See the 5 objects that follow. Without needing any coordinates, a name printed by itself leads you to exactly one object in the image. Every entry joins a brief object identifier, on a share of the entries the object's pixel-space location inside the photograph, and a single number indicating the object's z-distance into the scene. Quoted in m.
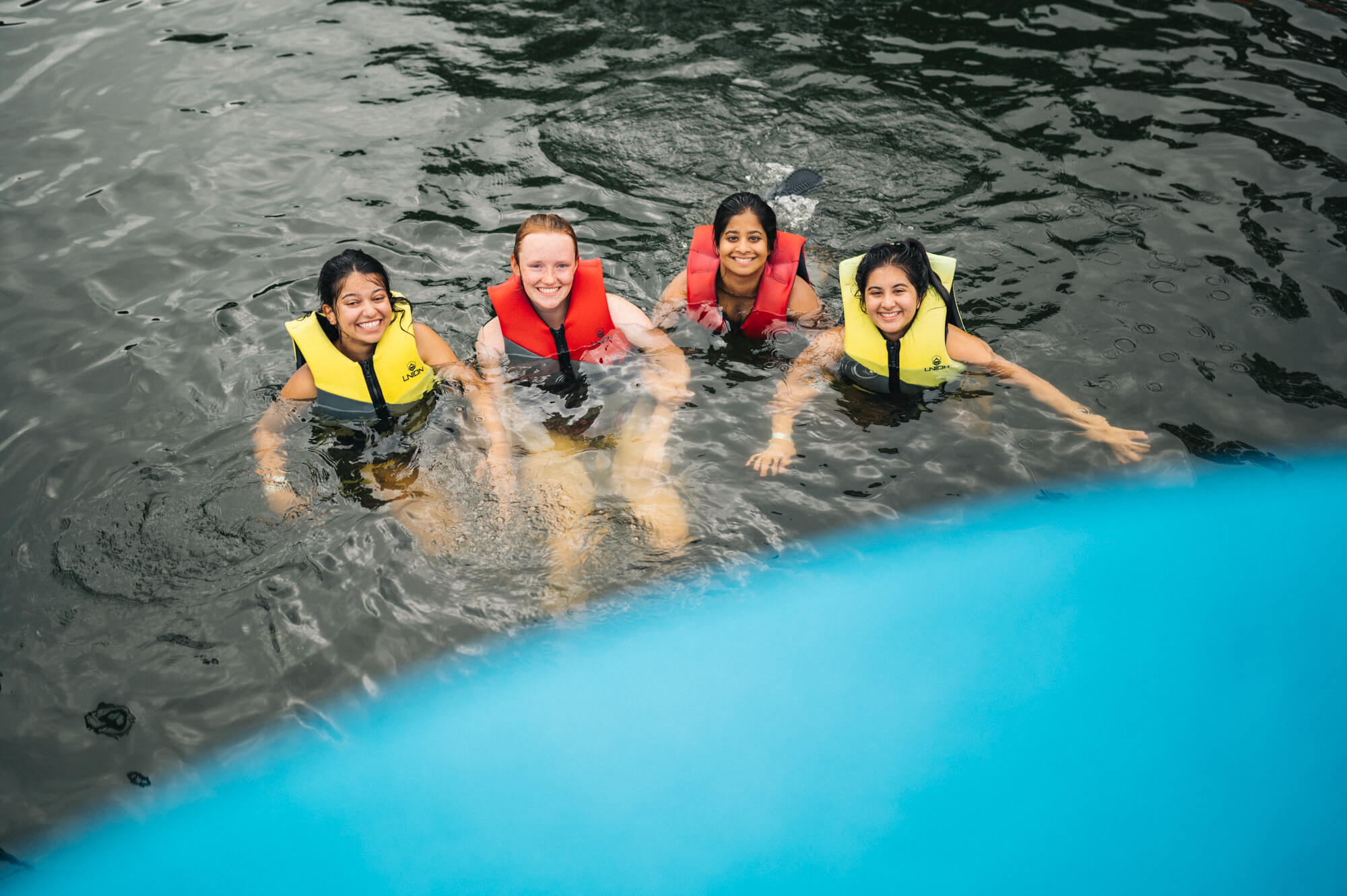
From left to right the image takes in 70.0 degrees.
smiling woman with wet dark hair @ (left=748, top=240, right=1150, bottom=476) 4.26
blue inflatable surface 2.97
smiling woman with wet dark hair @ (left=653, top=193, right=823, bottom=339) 4.85
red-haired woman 4.13
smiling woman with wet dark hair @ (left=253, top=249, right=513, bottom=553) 4.14
